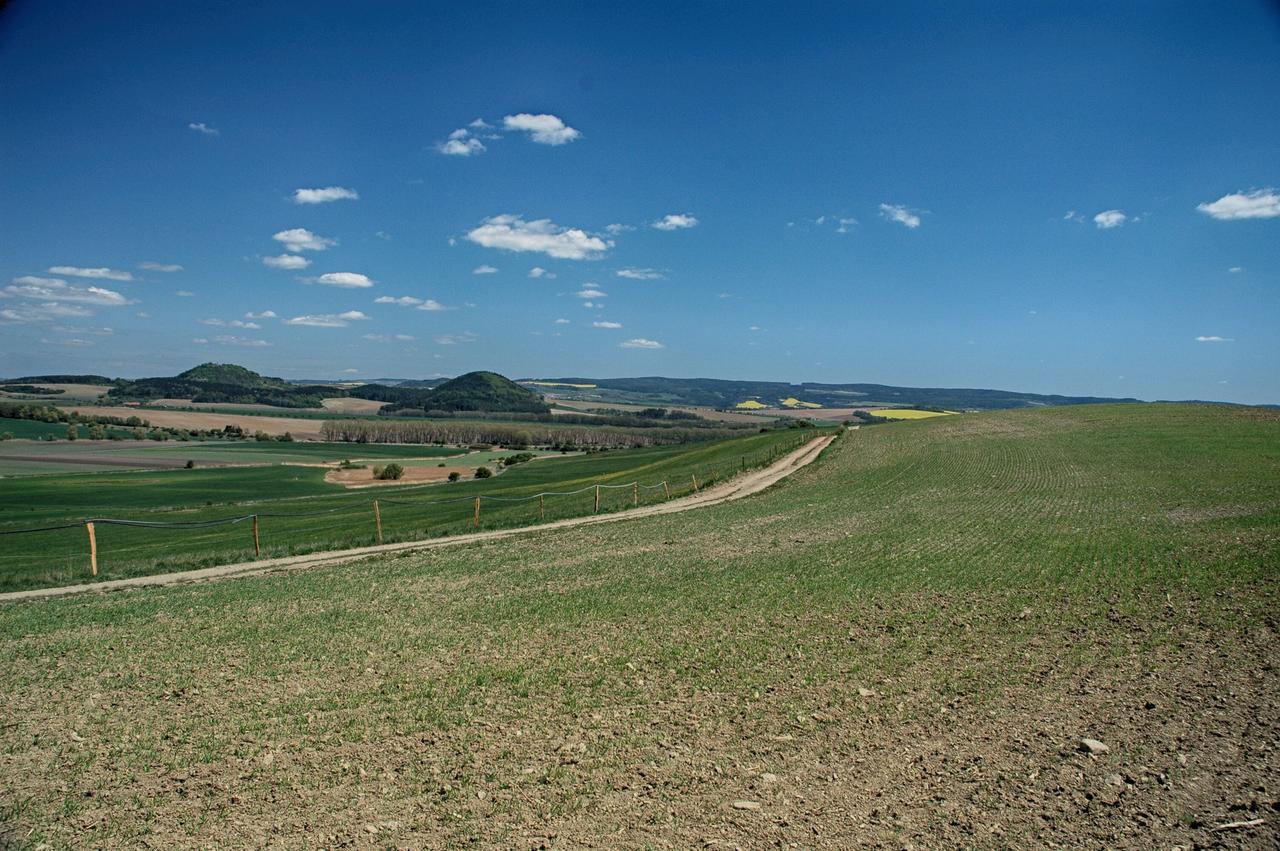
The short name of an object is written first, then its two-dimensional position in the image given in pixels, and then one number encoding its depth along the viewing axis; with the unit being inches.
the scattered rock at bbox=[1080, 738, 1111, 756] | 261.2
